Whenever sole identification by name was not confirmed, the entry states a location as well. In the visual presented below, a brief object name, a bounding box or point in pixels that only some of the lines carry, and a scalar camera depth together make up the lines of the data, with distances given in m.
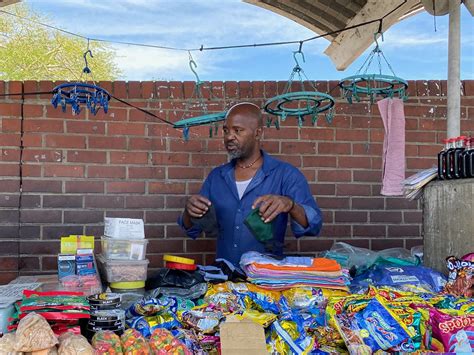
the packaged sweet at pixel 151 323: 1.90
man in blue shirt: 3.01
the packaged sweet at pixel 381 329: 1.82
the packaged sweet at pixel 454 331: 1.82
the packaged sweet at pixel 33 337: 1.56
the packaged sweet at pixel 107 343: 1.62
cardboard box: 1.74
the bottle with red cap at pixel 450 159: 2.82
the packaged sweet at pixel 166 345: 1.71
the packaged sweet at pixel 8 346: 1.57
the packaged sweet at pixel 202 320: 1.91
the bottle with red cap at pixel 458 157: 2.77
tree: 20.56
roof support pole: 3.14
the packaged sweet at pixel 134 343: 1.66
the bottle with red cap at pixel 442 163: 2.87
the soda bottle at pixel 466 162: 2.72
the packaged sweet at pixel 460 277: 2.31
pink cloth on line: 3.42
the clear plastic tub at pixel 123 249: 2.37
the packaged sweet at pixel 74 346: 1.56
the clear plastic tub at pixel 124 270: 2.31
